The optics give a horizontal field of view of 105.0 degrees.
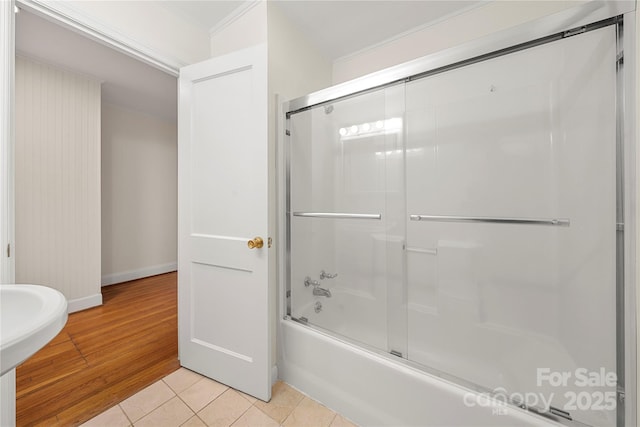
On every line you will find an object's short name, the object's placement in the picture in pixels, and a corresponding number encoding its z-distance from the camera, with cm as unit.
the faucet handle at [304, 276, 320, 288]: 177
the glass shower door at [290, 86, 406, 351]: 154
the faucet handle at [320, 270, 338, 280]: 185
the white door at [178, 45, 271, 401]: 140
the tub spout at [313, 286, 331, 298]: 178
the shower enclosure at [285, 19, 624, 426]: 105
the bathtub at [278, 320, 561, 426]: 103
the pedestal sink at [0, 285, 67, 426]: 51
